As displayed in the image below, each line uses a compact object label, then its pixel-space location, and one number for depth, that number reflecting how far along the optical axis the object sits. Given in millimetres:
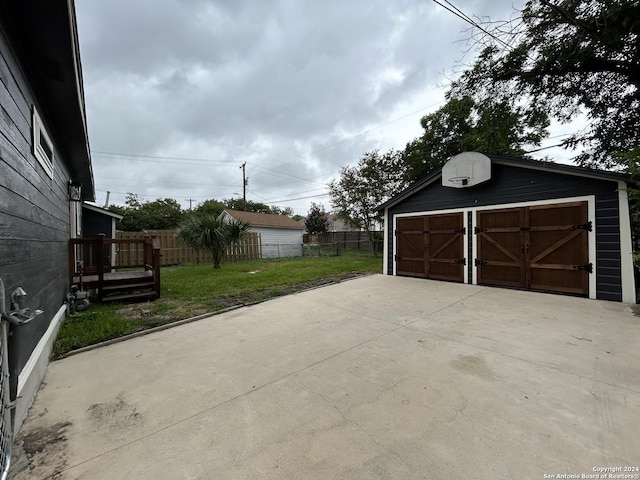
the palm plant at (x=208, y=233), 9570
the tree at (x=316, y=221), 18656
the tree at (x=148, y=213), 21992
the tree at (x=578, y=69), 5508
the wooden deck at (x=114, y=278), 4582
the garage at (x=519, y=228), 4761
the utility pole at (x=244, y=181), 22828
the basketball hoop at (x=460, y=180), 6434
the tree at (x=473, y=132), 8422
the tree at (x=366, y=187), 15305
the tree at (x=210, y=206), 29331
